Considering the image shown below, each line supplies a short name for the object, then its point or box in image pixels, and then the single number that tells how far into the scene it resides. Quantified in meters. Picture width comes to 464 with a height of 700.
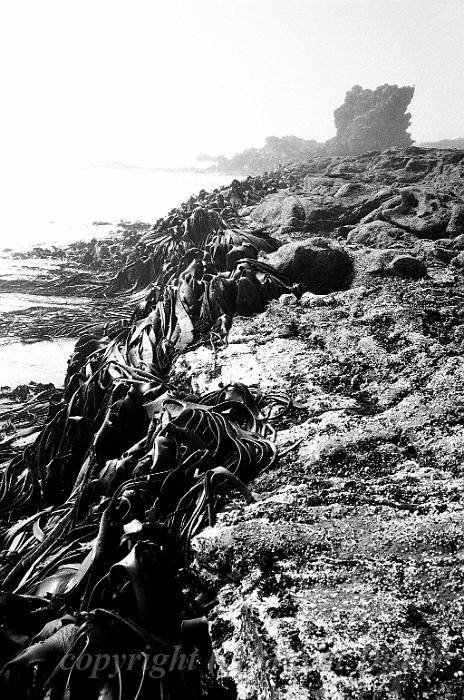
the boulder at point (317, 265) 3.57
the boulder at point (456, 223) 4.32
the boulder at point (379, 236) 4.06
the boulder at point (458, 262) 3.37
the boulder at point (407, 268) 3.18
